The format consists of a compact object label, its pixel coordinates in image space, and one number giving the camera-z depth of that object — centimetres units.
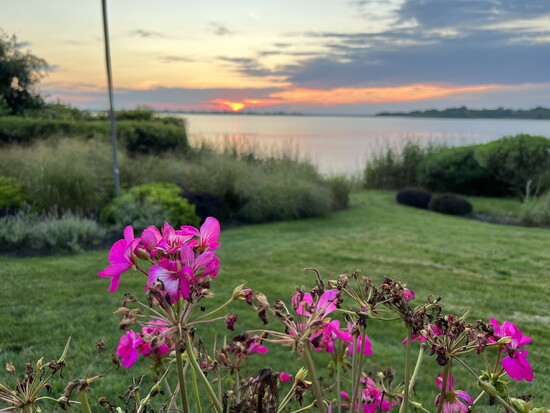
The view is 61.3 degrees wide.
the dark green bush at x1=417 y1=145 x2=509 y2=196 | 1472
